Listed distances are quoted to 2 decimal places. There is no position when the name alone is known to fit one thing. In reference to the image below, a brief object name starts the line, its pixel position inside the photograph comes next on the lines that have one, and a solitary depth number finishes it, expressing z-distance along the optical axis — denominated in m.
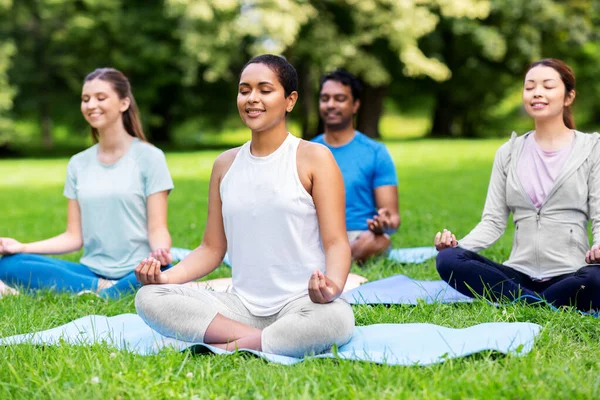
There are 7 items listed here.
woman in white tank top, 3.42
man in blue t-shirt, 5.85
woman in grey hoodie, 4.25
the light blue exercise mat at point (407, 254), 6.00
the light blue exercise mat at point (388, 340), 3.23
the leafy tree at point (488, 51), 23.98
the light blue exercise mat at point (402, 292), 4.40
